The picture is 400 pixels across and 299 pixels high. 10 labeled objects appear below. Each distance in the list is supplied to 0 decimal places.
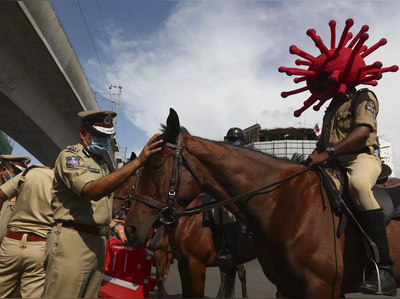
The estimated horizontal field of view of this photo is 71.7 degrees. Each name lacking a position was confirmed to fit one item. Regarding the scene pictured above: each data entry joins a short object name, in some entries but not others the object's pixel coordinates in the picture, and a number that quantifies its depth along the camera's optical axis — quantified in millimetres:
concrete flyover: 6715
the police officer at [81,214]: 2266
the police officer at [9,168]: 4574
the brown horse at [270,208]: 2266
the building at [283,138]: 32281
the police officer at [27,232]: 3180
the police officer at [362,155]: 2303
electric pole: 36881
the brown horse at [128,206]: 5699
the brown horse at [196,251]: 4188
